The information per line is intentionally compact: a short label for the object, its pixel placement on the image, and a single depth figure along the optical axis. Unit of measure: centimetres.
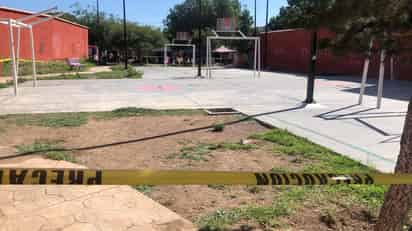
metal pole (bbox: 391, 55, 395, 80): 1928
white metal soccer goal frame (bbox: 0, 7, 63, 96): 1160
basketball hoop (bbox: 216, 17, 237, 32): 2466
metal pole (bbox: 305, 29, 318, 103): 977
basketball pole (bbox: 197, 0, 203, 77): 2206
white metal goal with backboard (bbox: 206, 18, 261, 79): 2464
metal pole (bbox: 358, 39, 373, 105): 914
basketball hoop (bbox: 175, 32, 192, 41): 3853
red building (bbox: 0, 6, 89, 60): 2125
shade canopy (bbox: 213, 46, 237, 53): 4777
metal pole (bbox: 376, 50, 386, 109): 892
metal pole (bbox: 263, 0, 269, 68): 3584
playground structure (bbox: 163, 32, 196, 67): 3853
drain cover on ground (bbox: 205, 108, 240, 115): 866
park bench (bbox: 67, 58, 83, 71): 2580
